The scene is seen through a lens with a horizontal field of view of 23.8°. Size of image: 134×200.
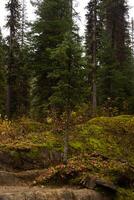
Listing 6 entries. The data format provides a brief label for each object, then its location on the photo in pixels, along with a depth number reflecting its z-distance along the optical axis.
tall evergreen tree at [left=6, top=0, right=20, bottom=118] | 24.45
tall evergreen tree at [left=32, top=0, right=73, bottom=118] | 20.49
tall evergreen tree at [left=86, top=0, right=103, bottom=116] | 23.28
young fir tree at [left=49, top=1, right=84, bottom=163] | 13.40
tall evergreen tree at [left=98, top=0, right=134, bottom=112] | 24.26
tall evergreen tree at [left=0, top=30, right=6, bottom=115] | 25.20
